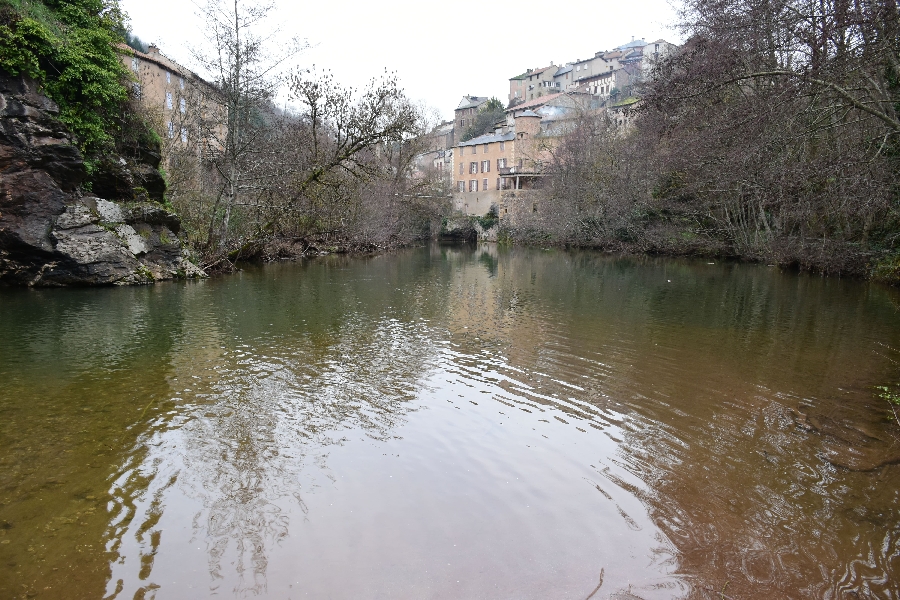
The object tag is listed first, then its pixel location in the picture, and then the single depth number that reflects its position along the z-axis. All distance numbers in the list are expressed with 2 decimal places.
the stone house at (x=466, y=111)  107.25
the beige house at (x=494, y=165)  67.31
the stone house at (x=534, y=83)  101.50
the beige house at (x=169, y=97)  23.46
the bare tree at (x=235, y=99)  22.23
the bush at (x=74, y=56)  15.70
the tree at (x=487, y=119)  94.56
